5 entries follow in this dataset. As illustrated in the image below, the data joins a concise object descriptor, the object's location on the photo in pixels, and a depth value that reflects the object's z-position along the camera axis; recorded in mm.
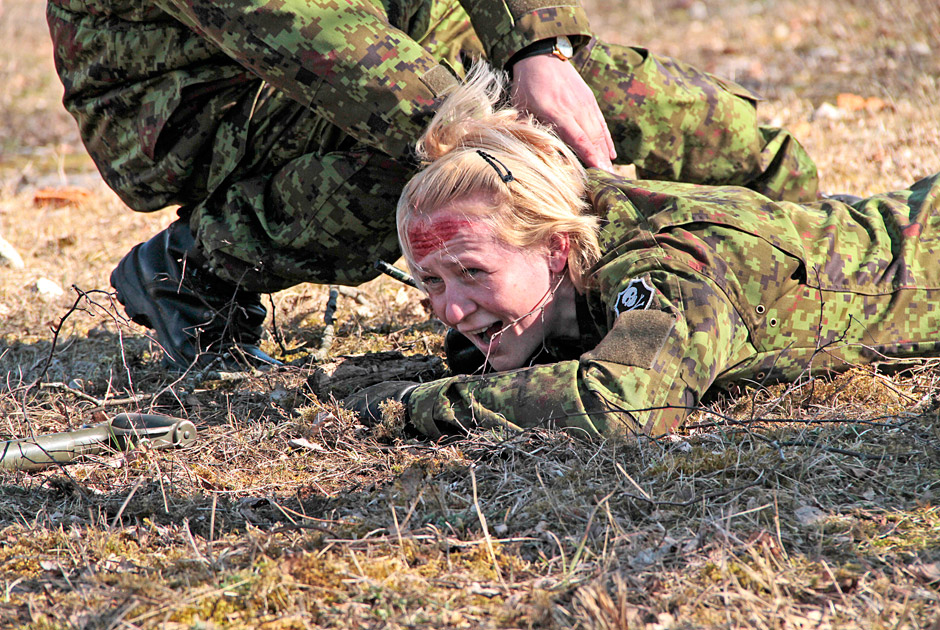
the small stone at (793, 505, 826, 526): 4039
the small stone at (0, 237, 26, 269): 10375
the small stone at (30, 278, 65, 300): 9310
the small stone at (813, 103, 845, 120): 13414
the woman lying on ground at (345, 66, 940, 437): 4910
